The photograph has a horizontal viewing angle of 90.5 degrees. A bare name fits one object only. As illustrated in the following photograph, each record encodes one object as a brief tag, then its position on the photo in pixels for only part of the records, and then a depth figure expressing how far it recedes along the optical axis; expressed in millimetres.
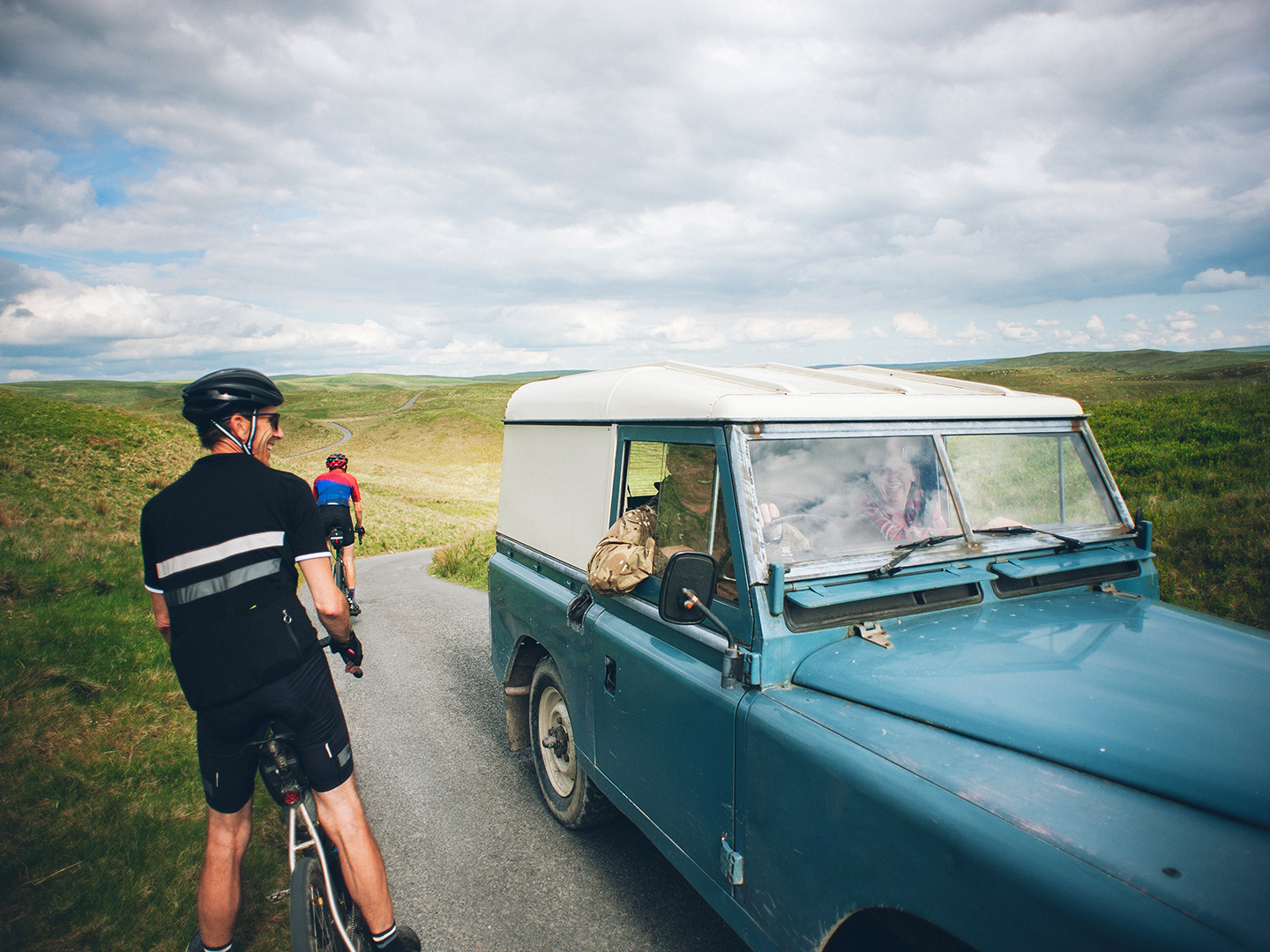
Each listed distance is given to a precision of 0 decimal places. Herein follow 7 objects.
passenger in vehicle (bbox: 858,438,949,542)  2656
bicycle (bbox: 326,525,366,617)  7891
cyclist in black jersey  2209
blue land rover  1470
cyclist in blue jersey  7875
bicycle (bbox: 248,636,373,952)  2340
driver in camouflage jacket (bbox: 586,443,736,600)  2561
